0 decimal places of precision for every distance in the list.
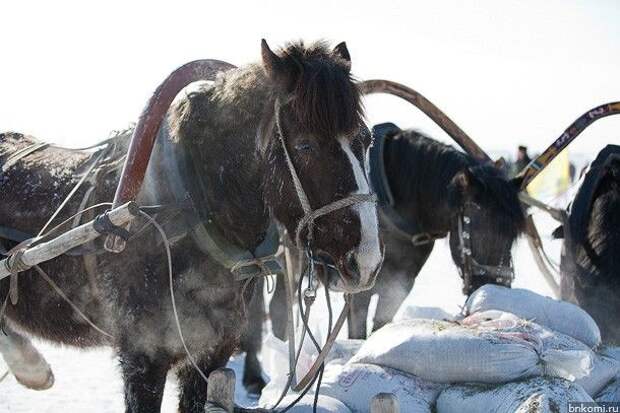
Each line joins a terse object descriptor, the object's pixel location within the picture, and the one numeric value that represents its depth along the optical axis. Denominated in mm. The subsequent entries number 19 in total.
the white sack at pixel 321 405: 3080
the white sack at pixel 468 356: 3195
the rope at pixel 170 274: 2697
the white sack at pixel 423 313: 4605
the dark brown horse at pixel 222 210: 2486
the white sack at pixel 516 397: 2891
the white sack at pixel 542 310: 3955
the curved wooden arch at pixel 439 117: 5656
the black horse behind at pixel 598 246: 4859
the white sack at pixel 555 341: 3537
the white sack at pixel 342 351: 4128
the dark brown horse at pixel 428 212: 5105
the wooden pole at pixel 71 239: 2625
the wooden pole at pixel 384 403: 2449
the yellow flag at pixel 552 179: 12711
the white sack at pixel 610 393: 3641
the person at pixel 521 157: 11654
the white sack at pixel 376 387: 3240
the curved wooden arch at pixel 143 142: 2719
